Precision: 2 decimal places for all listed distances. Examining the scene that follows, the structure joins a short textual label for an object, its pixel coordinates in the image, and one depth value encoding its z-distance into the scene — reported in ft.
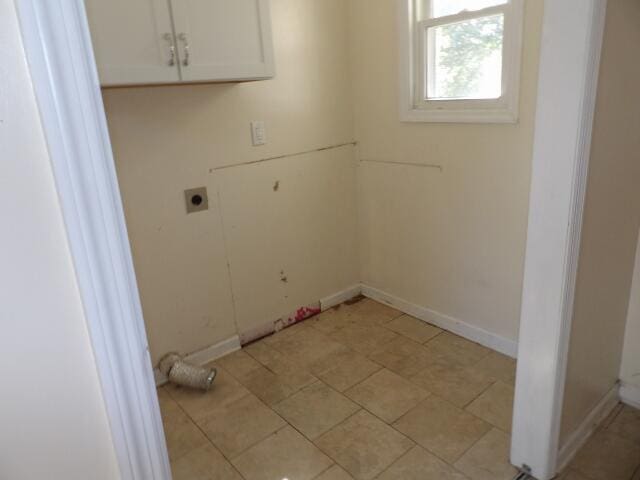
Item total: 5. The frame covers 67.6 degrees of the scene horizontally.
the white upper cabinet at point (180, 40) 5.48
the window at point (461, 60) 6.81
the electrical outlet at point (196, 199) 7.49
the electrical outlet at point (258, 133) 7.99
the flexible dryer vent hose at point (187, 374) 7.34
